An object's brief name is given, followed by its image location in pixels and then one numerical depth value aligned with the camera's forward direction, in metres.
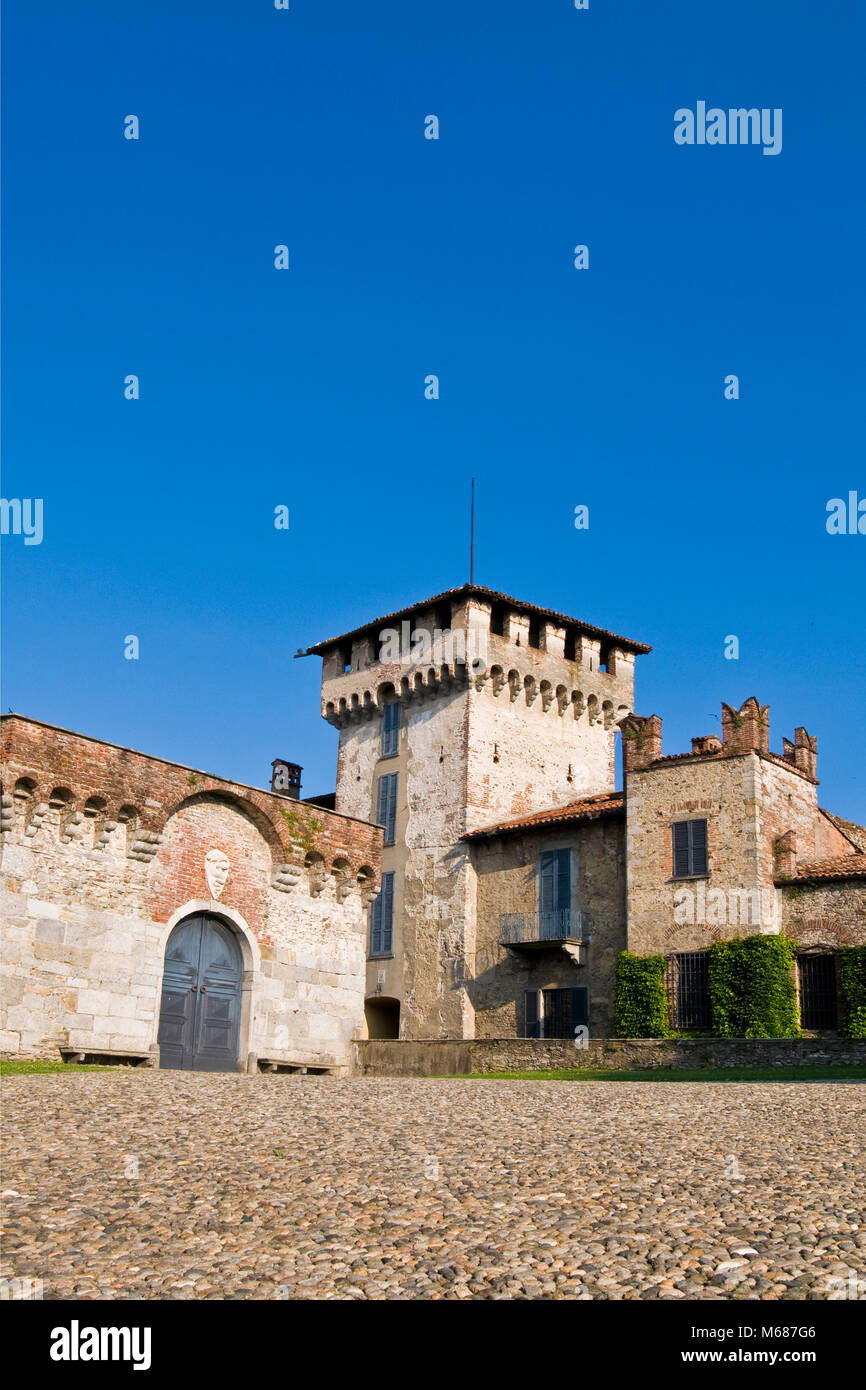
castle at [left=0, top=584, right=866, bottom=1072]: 20.12
